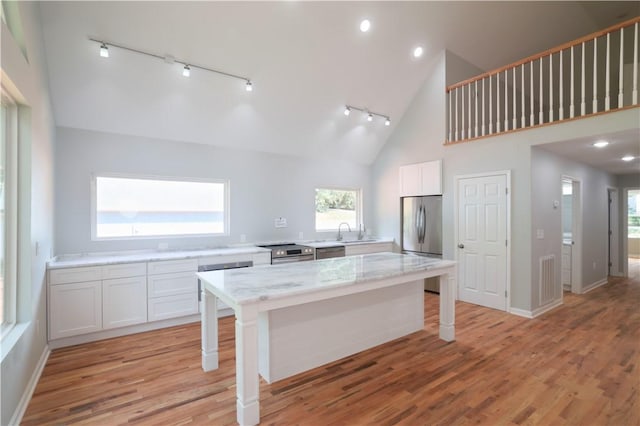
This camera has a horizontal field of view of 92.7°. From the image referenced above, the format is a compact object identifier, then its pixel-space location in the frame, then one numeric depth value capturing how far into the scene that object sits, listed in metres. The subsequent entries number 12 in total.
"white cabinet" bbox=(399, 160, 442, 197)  5.09
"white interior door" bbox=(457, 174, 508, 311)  4.34
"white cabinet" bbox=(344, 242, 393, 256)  5.35
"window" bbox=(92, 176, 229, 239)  3.92
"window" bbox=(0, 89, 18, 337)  2.16
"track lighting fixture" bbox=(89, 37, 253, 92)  2.98
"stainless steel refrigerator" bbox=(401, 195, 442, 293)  5.16
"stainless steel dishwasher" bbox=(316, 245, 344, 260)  4.98
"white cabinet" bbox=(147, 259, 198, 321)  3.59
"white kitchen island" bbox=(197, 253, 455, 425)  2.00
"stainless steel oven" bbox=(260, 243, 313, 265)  4.55
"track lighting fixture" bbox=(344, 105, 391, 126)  5.07
